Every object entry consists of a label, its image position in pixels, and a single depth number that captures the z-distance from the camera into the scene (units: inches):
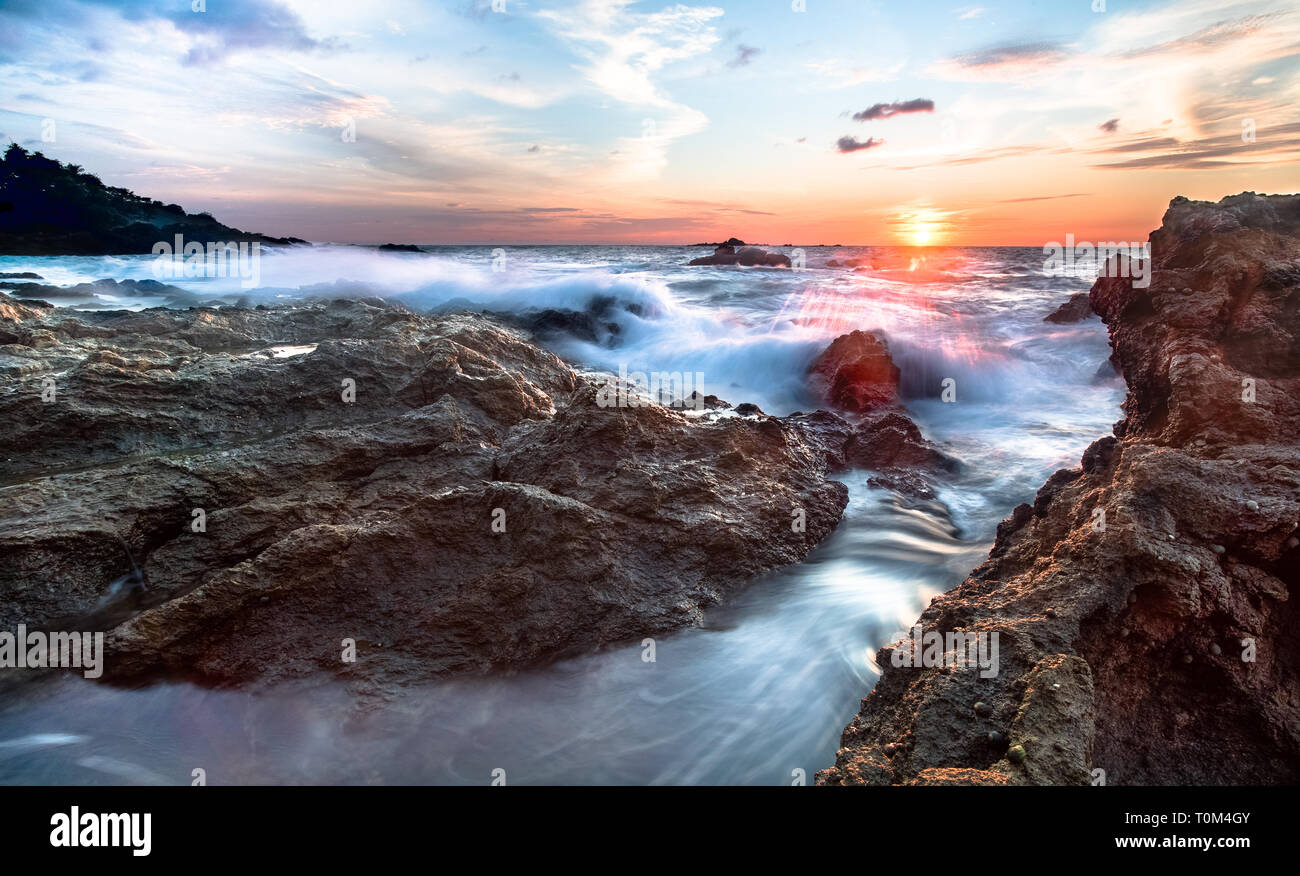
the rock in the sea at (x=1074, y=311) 627.0
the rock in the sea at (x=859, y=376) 365.4
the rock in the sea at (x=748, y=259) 1680.6
